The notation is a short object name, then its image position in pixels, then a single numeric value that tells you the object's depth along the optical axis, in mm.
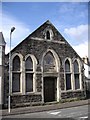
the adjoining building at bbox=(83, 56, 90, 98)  15223
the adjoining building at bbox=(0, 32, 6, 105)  10280
